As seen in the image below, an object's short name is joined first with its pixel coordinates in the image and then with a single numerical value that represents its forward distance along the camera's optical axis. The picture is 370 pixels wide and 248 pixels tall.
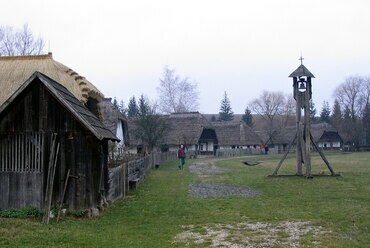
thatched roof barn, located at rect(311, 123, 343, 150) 90.50
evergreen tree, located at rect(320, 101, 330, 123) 110.26
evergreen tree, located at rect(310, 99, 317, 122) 118.05
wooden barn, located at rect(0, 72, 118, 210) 12.73
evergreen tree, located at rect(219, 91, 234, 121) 122.19
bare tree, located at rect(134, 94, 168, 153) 49.06
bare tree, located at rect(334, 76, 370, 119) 98.94
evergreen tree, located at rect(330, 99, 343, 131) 96.41
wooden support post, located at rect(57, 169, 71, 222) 12.50
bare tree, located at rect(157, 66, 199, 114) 79.06
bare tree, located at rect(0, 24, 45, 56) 41.99
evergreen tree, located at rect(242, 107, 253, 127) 119.16
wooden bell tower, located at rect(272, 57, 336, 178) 25.80
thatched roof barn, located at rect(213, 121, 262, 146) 78.12
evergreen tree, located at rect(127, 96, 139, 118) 92.19
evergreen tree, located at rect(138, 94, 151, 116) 49.64
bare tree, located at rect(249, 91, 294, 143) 117.51
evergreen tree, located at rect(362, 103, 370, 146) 88.75
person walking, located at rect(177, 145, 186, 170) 35.06
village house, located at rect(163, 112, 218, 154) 68.00
